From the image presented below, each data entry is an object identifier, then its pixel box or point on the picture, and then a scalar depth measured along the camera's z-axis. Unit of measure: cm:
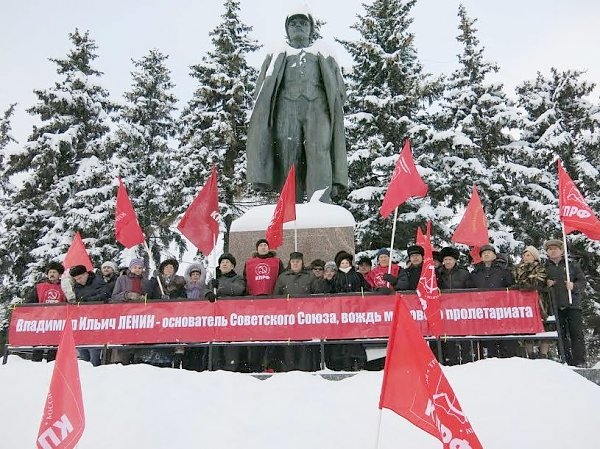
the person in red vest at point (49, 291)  795
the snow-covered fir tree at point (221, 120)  2002
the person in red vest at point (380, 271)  784
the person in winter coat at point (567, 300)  669
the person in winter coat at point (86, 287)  760
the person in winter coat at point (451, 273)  716
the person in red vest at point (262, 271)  742
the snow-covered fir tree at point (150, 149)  2181
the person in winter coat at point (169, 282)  770
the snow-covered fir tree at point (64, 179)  1967
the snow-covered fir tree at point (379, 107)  1805
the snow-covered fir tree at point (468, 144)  1884
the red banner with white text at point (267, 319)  640
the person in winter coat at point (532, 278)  645
